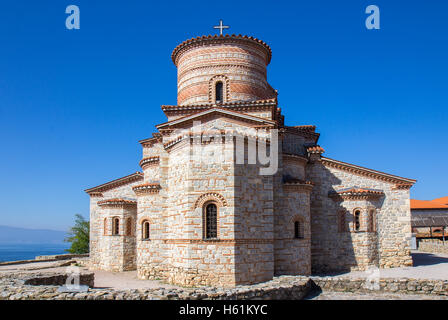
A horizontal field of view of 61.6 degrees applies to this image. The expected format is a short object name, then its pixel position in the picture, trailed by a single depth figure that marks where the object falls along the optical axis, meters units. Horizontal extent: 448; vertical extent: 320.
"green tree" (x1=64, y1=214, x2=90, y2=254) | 33.28
